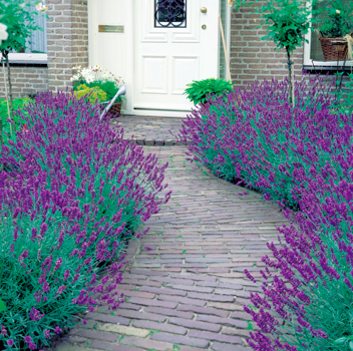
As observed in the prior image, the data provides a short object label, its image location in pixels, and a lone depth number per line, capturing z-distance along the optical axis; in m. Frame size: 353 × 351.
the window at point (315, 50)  8.29
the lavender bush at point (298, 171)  2.16
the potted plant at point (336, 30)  7.91
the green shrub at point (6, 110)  5.55
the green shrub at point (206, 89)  6.91
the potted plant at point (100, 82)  8.13
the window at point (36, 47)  9.04
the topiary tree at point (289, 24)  6.48
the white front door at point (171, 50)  8.12
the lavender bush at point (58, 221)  2.42
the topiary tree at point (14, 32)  4.79
